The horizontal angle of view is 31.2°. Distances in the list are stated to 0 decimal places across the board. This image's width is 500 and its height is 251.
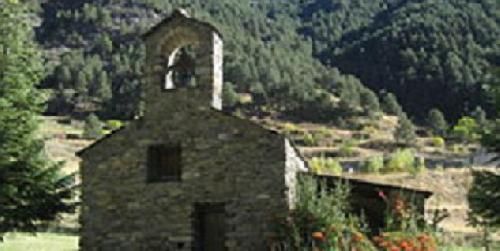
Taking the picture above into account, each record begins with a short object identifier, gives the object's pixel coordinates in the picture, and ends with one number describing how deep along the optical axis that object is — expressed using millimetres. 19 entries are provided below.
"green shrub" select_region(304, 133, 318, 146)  79562
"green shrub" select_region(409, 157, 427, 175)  51447
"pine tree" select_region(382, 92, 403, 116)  103750
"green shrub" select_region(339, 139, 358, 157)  73269
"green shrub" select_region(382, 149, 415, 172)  54125
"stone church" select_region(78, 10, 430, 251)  18906
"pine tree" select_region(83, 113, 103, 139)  75562
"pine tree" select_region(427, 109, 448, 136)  98188
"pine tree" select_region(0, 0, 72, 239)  21000
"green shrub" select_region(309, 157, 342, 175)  49906
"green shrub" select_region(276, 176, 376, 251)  17219
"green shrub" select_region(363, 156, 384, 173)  53438
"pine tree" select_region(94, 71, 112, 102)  97500
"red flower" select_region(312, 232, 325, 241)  15203
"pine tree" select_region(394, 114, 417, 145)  85750
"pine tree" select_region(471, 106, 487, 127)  80988
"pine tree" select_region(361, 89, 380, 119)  99012
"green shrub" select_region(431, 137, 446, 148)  85838
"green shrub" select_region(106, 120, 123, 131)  83000
